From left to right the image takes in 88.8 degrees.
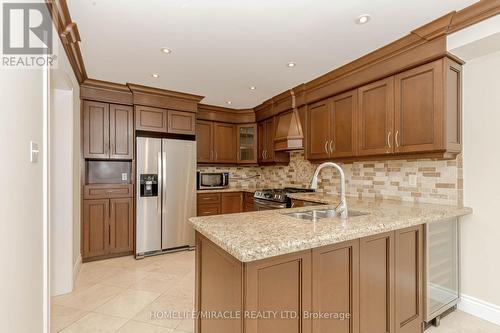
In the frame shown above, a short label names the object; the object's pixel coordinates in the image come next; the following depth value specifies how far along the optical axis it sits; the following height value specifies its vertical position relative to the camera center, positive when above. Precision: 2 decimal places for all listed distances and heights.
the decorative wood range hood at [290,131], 3.70 +0.53
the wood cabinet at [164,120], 3.68 +0.69
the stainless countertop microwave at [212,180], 4.58 -0.26
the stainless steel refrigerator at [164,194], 3.62 -0.42
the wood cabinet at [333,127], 2.93 +0.49
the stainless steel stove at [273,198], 3.52 -0.47
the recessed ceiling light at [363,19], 1.93 +1.13
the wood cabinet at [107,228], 3.40 -0.85
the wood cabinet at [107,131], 3.43 +0.49
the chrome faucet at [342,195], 1.79 -0.21
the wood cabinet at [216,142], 4.57 +0.44
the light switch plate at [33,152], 1.37 +0.08
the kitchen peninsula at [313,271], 1.20 -0.59
